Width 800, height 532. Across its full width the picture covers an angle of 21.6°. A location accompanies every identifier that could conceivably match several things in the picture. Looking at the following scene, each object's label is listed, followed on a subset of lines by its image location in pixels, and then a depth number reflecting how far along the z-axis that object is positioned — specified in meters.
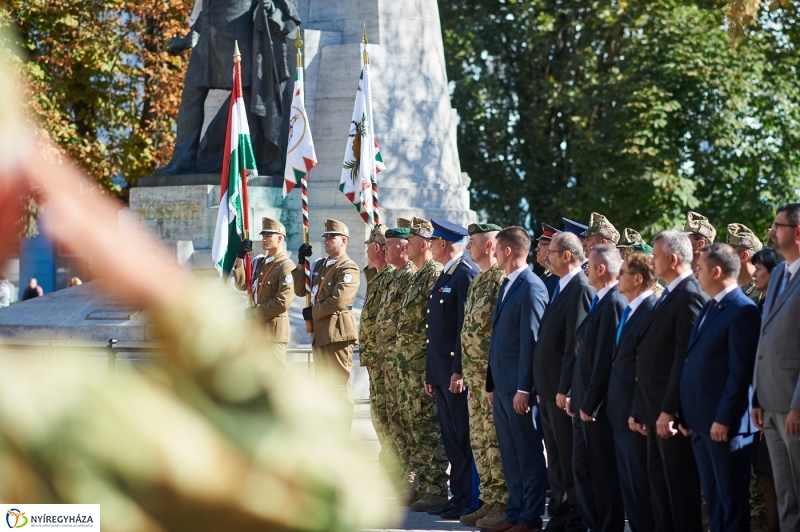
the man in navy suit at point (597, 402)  11.05
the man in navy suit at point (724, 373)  9.84
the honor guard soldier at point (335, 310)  16.88
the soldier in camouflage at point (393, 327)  15.06
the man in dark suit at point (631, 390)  10.69
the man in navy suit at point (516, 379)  12.26
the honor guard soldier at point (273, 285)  17.27
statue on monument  23.03
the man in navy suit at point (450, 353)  13.97
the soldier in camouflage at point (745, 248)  13.01
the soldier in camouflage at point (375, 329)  15.75
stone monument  25.17
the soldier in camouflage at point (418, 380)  14.71
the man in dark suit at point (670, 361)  10.31
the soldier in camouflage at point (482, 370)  12.95
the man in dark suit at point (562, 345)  11.59
